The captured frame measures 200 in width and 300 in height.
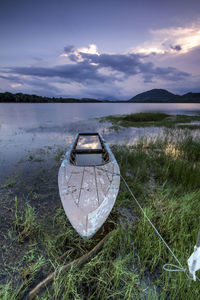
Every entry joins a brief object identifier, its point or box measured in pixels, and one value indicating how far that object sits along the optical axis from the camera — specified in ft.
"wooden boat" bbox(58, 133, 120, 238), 8.71
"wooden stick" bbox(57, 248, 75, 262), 8.16
